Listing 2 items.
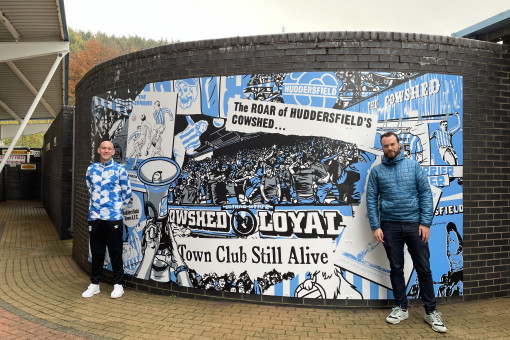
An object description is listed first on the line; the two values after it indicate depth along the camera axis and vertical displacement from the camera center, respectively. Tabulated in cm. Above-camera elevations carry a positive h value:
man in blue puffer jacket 399 -46
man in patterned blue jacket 483 -46
